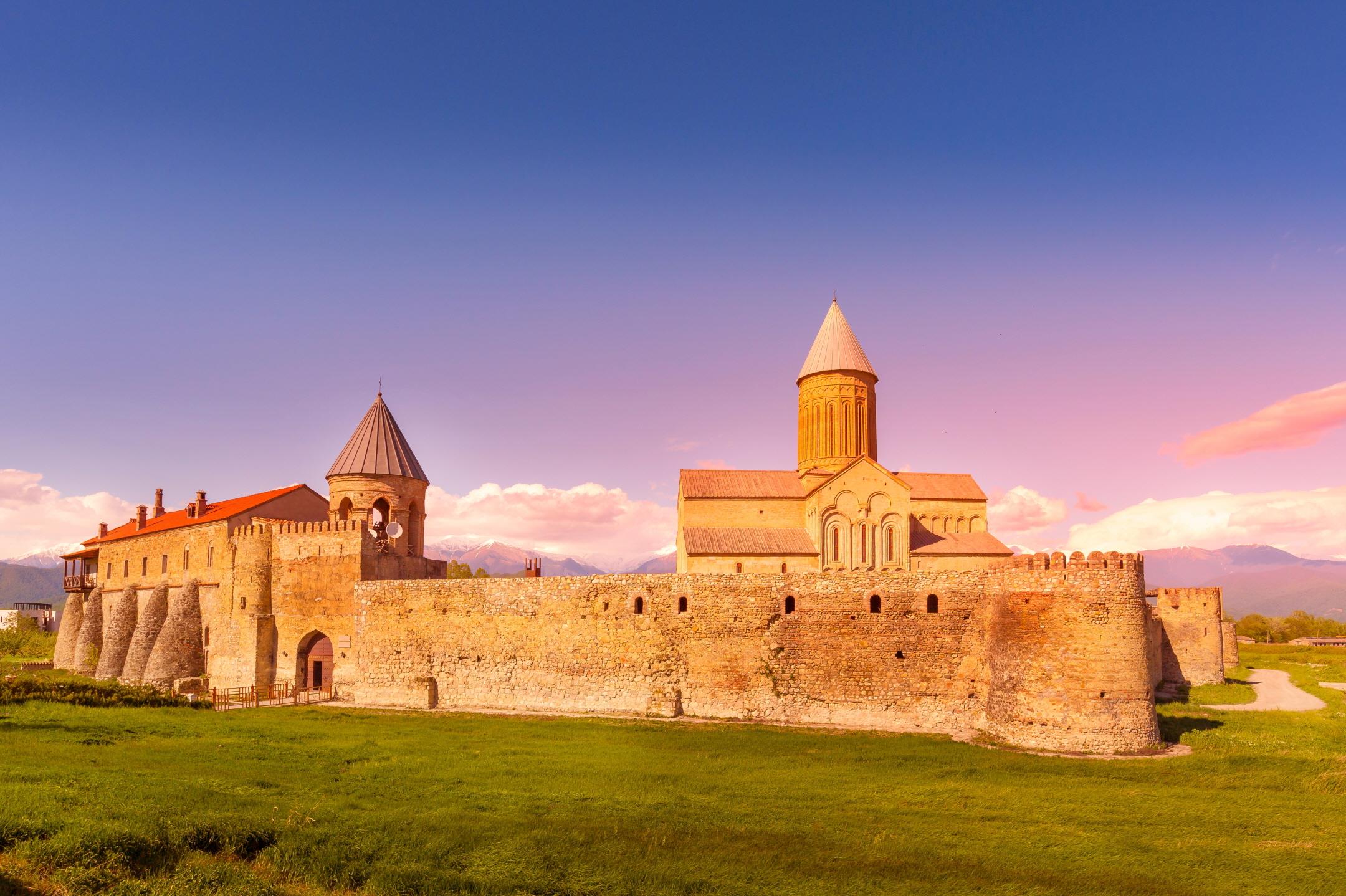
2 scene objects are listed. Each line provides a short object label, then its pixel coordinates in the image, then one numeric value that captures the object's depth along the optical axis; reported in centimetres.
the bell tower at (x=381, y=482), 3138
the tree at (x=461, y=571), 5481
